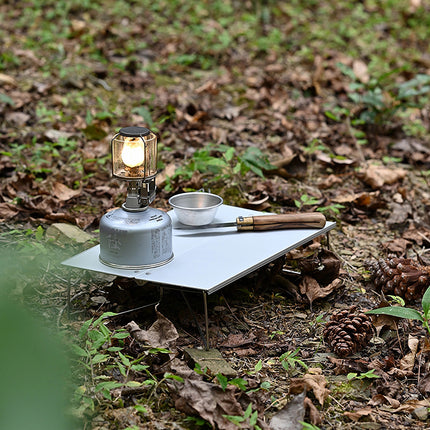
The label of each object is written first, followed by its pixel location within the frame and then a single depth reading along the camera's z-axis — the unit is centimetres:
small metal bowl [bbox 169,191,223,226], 277
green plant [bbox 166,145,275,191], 380
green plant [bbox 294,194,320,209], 353
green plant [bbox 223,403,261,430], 183
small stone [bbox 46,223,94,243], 309
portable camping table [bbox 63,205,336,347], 230
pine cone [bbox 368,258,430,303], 279
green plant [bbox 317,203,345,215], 355
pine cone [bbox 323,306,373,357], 235
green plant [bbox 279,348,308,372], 224
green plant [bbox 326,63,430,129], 484
